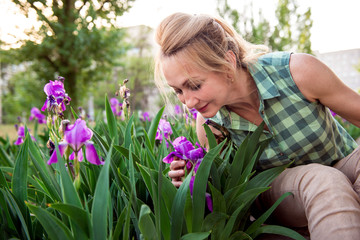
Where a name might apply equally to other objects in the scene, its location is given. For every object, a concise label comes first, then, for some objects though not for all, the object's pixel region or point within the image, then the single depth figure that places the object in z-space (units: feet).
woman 4.07
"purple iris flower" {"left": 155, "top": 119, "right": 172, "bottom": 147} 5.64
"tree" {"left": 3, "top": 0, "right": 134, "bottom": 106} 19.30
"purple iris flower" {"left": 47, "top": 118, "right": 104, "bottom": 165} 2.43
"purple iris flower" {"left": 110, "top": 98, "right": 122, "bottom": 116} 9.97
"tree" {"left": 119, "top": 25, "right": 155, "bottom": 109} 58.75
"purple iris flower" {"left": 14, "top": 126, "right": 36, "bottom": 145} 7.29
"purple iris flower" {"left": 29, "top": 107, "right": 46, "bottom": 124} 10.34
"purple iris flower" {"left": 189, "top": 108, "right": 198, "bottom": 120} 7.33
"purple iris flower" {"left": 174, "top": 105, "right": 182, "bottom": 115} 10.91
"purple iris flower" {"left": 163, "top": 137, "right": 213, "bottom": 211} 3.17
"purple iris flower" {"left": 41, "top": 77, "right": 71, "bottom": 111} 3.82
